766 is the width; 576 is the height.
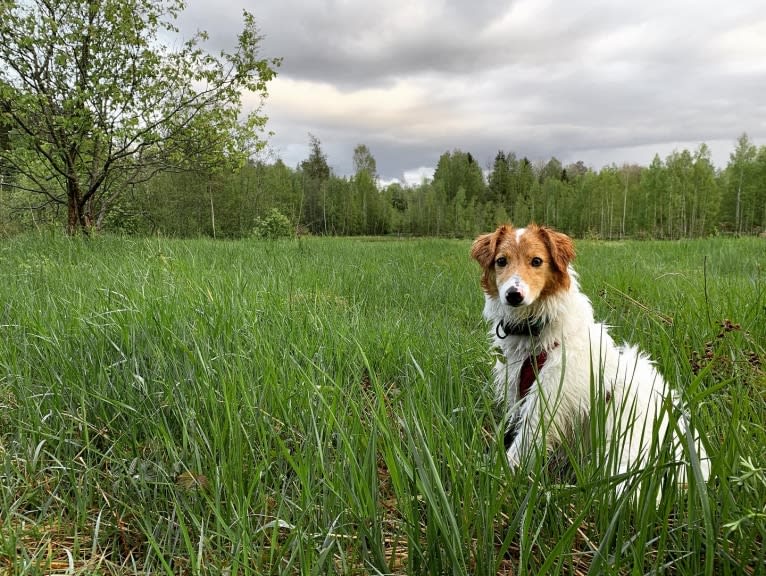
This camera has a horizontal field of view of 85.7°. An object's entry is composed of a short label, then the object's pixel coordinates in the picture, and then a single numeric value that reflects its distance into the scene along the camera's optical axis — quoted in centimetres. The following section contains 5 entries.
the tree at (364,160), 7575
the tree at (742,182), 5100
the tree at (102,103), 913
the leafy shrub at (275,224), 1709
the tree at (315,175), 4290
